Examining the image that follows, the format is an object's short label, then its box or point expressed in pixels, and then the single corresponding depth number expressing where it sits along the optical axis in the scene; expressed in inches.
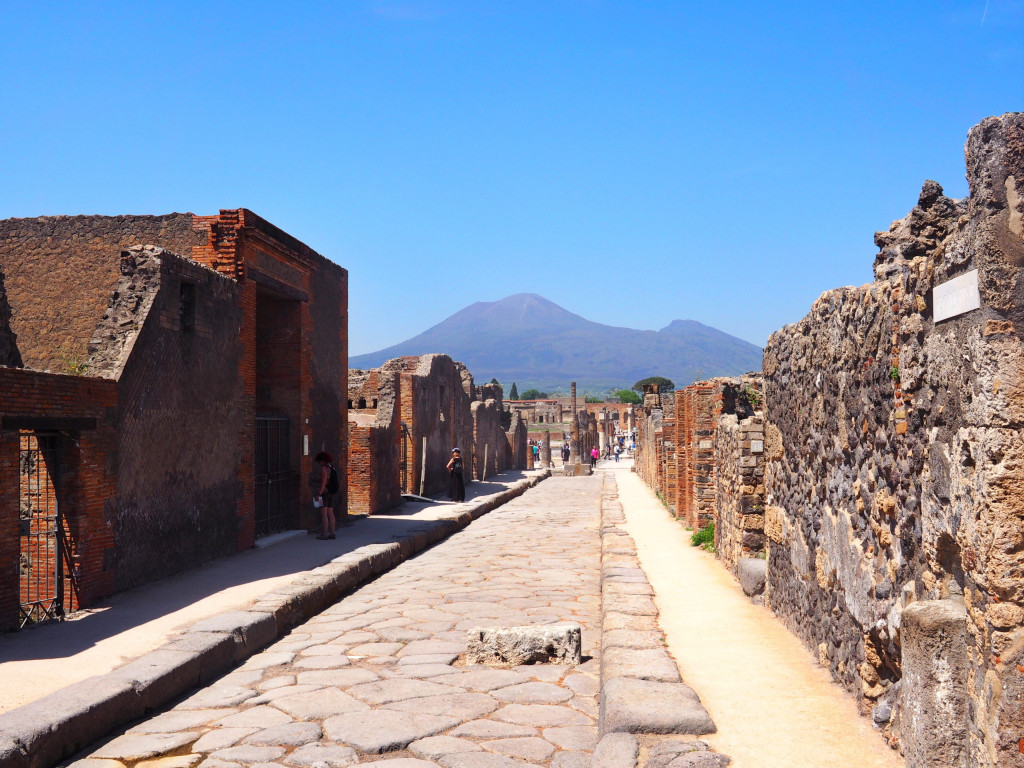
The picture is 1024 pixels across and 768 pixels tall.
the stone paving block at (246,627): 249.0
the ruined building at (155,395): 296.7
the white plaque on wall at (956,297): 114.8
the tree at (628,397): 5467.5
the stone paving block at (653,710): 157.3
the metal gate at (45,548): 289.4
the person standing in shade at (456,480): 760.3
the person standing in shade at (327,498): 488.7
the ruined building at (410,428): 629.9
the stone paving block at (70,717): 162.7
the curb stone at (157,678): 165.0
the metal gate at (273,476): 495.5
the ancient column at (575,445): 1815.9
